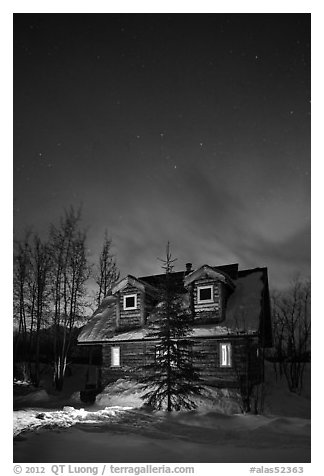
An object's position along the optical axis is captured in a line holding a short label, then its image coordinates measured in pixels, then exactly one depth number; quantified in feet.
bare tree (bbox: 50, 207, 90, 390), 41.54
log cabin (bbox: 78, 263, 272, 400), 36.68
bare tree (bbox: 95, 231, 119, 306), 50.72
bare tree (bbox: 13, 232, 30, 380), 36.99
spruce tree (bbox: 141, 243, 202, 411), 30.83
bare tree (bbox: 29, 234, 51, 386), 40.11
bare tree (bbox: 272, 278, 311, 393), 43.11
